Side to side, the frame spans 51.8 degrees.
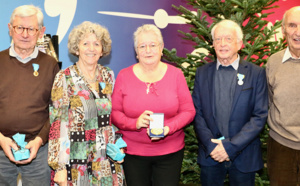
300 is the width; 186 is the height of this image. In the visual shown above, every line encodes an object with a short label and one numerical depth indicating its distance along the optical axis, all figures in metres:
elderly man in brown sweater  2.48
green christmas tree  3.16
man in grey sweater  2.57
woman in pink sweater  2.62
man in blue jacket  2.61
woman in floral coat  2.41
